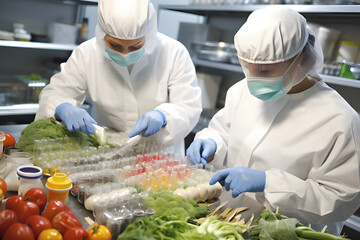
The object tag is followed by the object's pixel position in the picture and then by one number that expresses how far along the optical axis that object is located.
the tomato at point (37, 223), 1.06
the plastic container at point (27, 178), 1.28
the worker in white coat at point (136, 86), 2.08
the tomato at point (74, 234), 1.06
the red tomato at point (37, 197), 1.23
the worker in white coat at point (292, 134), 1.48
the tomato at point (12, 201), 1.16
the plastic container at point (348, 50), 2.86
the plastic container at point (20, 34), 3.49
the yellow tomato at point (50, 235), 1.03
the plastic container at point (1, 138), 1.51
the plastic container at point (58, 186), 1.27
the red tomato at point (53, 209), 1.17
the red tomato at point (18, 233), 0.99
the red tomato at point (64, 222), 1.10
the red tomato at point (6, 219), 1.04
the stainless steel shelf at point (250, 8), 2.57
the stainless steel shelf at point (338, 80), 2.58
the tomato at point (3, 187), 1.29
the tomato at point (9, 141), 1.75
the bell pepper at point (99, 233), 1.09
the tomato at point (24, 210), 1.12
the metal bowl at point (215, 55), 3.53
